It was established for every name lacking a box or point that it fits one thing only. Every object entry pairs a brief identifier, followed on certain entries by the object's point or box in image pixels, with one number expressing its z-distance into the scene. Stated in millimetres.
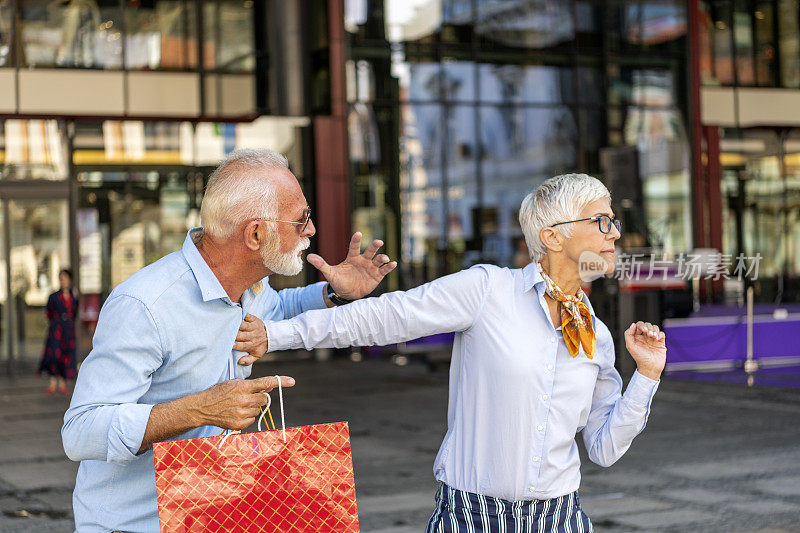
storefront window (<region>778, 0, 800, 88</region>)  25609
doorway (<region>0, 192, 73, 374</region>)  19594
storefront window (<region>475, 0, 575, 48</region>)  22422
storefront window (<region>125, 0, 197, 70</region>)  20922
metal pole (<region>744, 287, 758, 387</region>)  16391
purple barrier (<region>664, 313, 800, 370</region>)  16672
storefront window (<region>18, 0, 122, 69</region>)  20375
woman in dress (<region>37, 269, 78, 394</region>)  16328
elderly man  2357
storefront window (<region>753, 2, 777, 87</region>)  25406
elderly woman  3104
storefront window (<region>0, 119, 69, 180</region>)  20000
